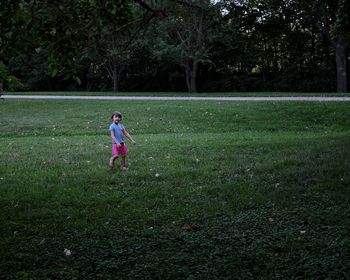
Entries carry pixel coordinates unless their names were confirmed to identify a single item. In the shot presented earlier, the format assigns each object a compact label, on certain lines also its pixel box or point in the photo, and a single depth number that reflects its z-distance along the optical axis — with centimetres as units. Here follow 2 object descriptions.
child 851
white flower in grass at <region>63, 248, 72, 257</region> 502
